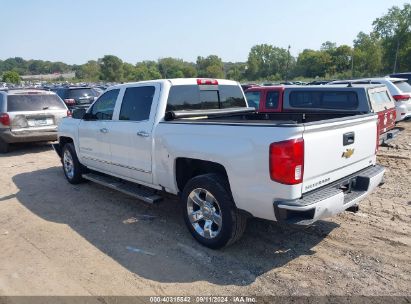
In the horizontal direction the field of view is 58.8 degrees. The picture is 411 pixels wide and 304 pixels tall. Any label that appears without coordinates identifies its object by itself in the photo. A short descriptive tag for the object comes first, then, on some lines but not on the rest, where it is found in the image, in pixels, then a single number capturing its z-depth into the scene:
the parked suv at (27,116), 9.83
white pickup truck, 3.45
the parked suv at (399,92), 11.45
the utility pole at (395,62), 64.00
